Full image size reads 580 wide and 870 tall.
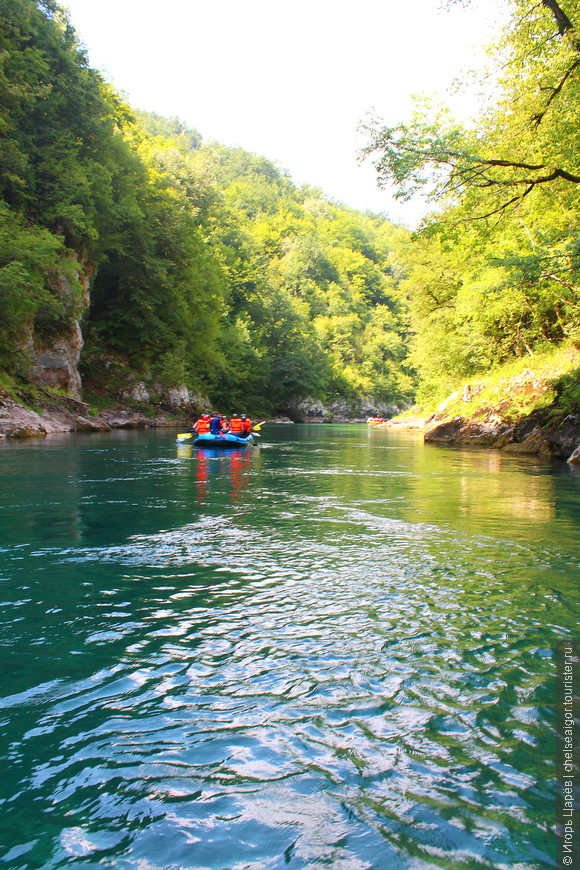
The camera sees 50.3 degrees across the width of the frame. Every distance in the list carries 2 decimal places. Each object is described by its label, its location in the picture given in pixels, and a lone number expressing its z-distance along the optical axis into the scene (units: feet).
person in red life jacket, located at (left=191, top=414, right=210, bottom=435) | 76.43
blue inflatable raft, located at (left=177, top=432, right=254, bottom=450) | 69.51
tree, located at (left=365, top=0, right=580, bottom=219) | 41.45
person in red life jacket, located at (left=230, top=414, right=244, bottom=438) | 78.84
